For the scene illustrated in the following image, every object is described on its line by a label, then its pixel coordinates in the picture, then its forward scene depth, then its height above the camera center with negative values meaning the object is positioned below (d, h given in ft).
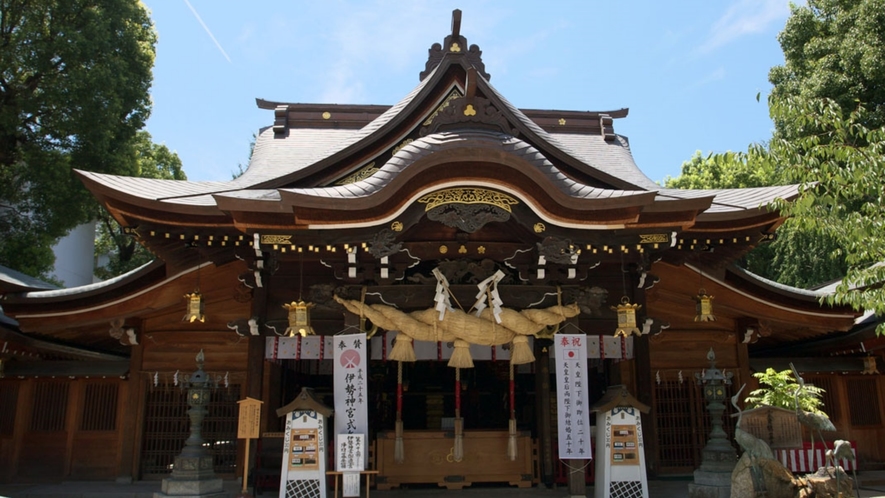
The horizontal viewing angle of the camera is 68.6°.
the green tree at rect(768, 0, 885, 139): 51.70 +28.86
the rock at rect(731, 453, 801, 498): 24.59 -2.97
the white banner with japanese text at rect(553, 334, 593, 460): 28.27 +0.15
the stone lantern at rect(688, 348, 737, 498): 27.81 -2.38
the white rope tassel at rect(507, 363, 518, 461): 29.99 -1.97
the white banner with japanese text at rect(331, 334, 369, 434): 27.89 +0.69
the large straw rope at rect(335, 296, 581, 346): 29.14 +3.42
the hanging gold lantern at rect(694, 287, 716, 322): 30.60 +4.34
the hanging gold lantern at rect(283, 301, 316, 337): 27.94 +3.46
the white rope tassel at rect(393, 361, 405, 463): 29.71 -1.56
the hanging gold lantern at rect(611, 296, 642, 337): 29.09 +3.66
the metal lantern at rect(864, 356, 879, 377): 39.37 +2.08
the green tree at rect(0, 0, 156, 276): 53.88 +23.59
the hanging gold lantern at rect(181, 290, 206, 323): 29.19 +4.14
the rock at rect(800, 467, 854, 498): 24.41 -3.12
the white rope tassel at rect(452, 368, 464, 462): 29.78 -1.78
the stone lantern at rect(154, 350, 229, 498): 26.43 -2.51
